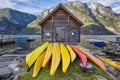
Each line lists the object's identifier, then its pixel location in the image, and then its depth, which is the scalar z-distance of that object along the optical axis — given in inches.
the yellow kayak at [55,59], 113.9
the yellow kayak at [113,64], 146.9
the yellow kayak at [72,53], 127.3
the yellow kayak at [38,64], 119.2
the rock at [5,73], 149.3
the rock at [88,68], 118.8
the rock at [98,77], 115.7
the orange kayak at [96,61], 128.5
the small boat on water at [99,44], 897.3
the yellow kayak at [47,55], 120.1
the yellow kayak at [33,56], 134.1
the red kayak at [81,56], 121.3
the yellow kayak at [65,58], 116.2
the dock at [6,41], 1064.8
